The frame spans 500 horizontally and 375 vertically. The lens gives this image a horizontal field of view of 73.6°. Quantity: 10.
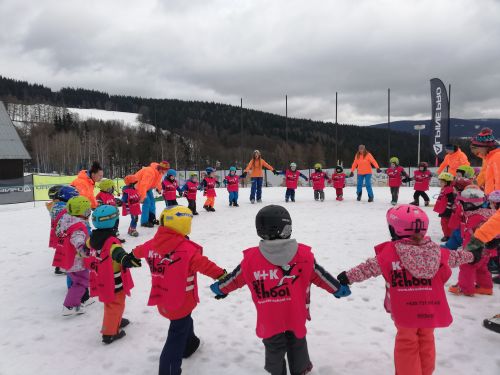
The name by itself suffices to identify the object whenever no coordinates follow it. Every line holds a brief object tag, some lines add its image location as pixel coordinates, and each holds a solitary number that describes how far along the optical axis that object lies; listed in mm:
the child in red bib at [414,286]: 2465
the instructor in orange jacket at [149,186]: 9016
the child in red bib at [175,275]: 2902
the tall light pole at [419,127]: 19317
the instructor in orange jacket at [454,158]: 10141
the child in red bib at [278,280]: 2471
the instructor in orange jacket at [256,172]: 14117
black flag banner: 17422
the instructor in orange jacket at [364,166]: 13102
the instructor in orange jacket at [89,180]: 7113
